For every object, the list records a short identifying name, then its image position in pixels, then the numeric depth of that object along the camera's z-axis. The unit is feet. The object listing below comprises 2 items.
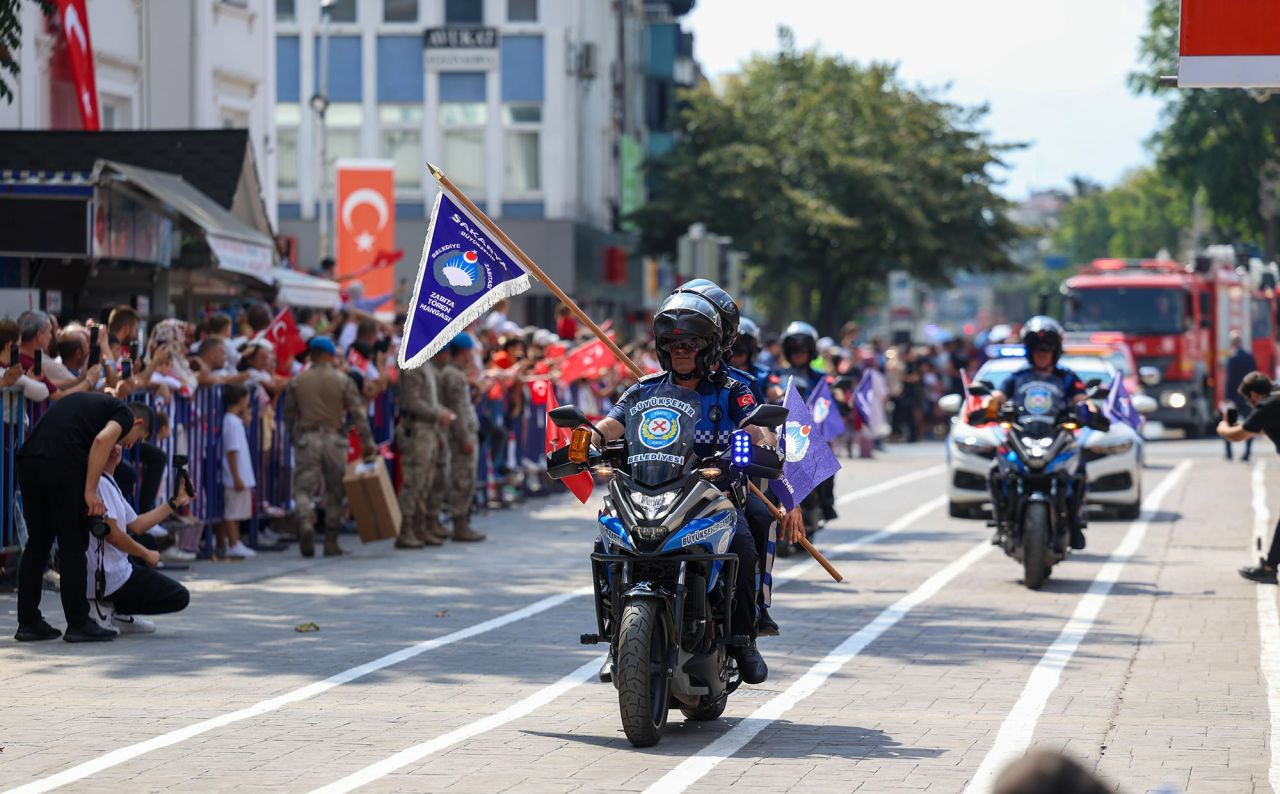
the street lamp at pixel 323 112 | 124.36
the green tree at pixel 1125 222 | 377.50
